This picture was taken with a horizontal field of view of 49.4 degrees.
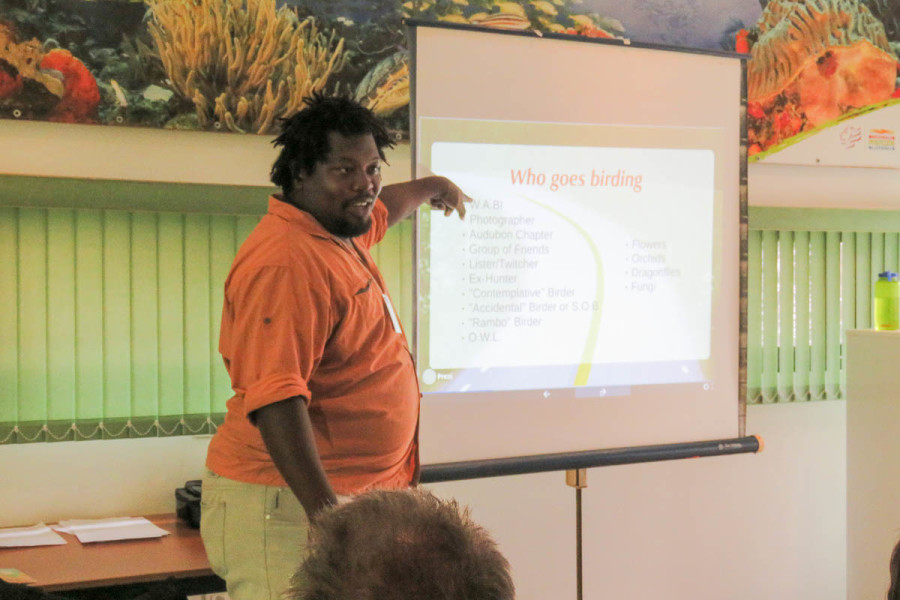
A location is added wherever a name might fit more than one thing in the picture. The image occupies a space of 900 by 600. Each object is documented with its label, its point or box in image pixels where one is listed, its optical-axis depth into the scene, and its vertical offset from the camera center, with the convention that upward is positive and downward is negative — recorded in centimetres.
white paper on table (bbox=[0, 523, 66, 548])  248 -61
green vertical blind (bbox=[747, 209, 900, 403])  344 +4
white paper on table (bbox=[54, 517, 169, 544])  251 -60
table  222 -62
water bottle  338 +0
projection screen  243 +14
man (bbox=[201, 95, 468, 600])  164 -11
